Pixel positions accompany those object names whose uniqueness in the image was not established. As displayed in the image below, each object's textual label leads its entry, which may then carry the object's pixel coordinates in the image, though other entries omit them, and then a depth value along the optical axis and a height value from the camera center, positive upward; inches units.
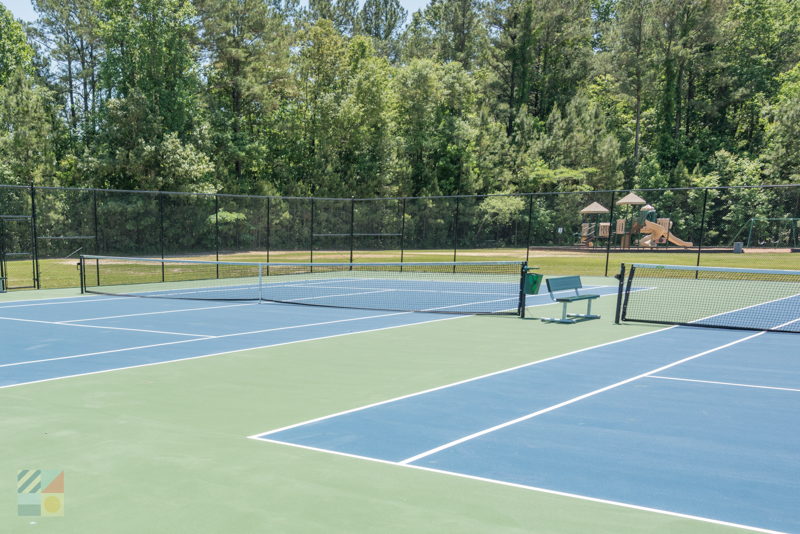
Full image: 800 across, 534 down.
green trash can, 566.3 -55.1
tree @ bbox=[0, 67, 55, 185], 1384.1 +144.9
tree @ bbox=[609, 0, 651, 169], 2091.5 +542.3
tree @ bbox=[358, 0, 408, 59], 2787.9 +825.9
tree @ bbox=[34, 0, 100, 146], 1854.1 +462.3
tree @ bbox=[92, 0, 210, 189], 1417.3 +254.7
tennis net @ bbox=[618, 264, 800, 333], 522.9 -77.5
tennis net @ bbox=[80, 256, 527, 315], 654.5 -92.5
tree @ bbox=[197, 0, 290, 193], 1689.2 +353.5
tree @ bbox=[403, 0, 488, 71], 2363.7 +657.8
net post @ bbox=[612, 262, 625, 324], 491.5 -48.5
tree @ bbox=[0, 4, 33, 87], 1635.1 +391.6
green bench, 501.7 -54.5
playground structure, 1253.7 -17.6
